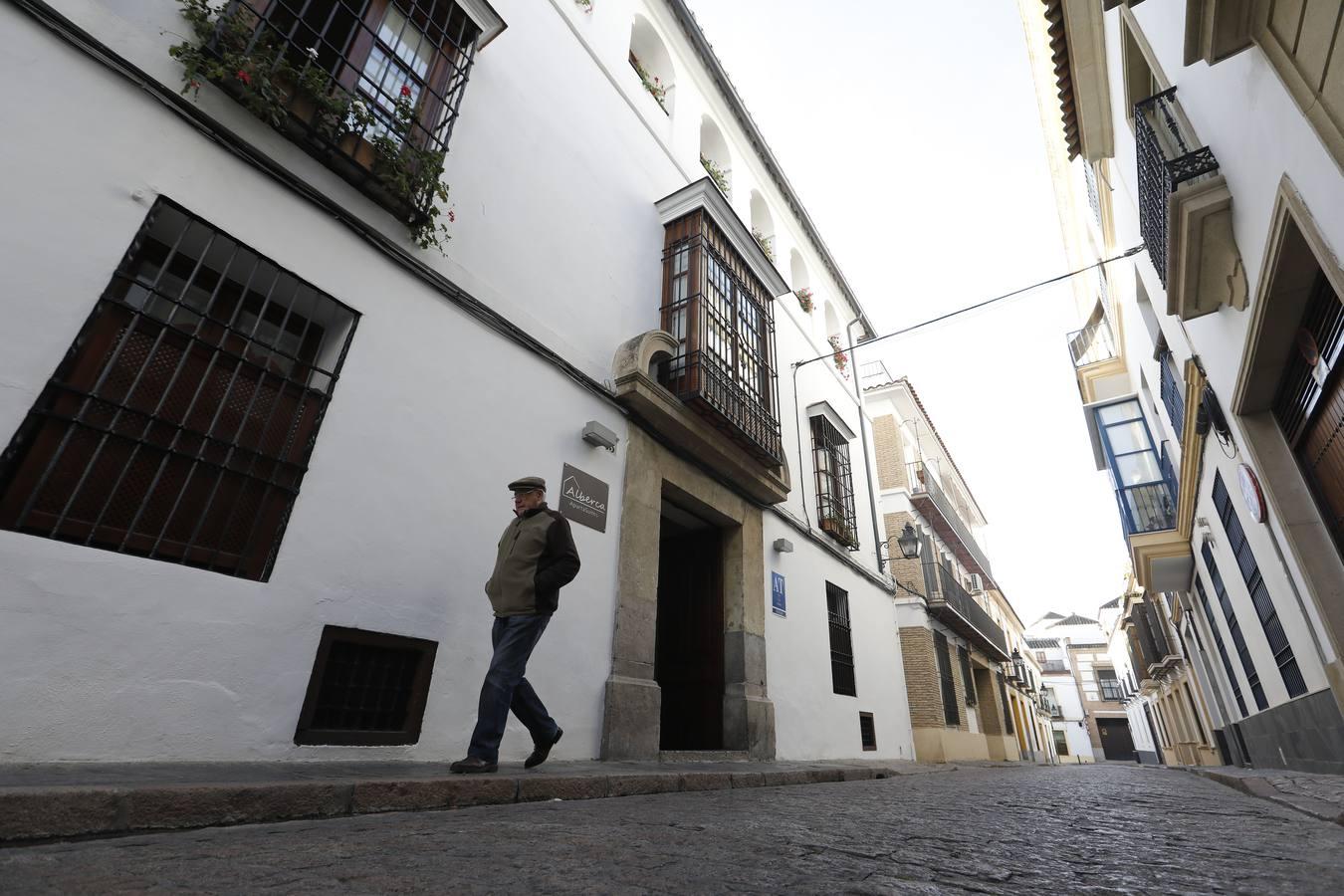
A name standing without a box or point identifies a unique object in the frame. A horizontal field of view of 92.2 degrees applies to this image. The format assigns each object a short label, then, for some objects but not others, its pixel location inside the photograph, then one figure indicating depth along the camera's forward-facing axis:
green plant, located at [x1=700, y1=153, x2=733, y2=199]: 9.73
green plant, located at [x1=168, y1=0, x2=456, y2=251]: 3.43
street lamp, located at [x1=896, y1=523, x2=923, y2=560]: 10.73
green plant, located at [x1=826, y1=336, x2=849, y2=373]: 12.88
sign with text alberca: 5.24
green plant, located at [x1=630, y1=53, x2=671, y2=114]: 8.69
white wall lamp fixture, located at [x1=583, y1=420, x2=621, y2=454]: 5.45
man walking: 3.44
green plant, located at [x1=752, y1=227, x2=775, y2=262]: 11.21
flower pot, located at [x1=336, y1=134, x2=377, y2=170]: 4.00
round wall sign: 5.71
